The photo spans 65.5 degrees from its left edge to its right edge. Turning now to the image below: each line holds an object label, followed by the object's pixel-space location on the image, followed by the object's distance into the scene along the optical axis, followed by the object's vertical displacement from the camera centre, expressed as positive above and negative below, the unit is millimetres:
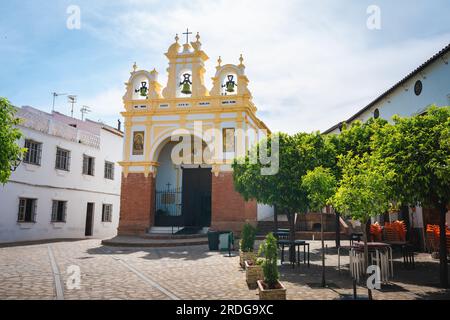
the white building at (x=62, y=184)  20328 +1552
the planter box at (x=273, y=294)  6363 -1519
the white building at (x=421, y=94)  15148 +5947
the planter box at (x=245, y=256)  10838 -1451
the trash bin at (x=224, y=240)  15281 -1342
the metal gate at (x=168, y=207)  22614 +92
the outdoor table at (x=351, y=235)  13909 -1004
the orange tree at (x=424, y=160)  7773 +1176
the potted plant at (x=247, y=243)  11016 -1059
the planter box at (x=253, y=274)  8430 -1546
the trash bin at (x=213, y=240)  15605 -1378
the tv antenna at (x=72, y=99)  30862 +9510
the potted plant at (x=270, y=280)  6379 -1318
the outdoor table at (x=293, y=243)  10992 -1023
